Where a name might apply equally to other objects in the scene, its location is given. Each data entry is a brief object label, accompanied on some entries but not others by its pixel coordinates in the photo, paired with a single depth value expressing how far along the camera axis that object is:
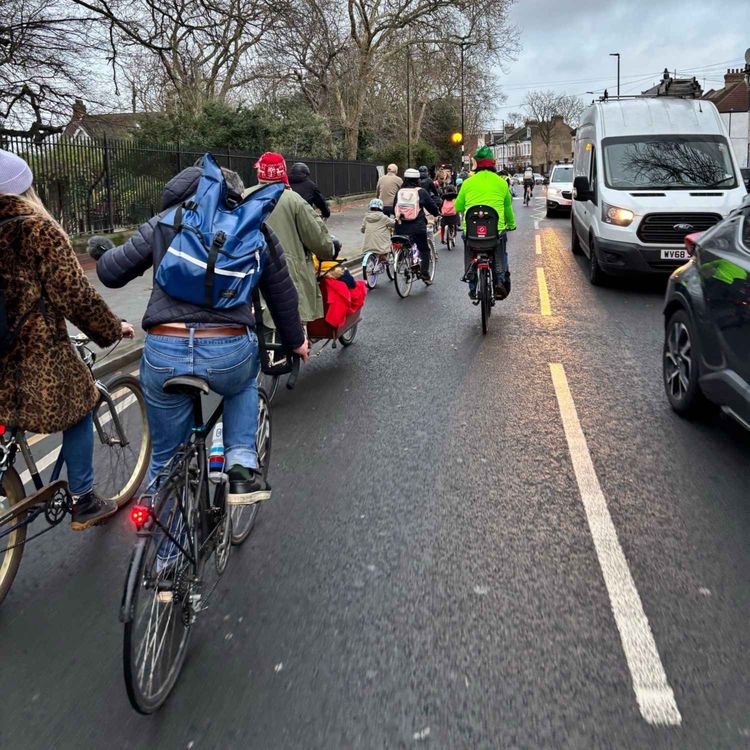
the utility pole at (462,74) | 44.96
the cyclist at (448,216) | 17.50
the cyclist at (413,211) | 11.34
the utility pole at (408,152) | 46.43
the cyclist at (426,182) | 15.58
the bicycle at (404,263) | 11.16
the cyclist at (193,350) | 2.83
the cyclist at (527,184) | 35.75
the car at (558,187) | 26.44
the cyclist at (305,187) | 8.72
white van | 10.55
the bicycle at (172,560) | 2.37
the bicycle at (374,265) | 11.58
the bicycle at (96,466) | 3.11
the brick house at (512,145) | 143.00
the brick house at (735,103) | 59.56
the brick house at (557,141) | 120.56
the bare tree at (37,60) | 14.76
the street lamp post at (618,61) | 70.06
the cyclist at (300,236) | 6.02
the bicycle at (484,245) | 8.46
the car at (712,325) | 4.35
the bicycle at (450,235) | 18.33
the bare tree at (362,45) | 41.25
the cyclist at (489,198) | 8.55
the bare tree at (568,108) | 118.81
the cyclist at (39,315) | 2.97
